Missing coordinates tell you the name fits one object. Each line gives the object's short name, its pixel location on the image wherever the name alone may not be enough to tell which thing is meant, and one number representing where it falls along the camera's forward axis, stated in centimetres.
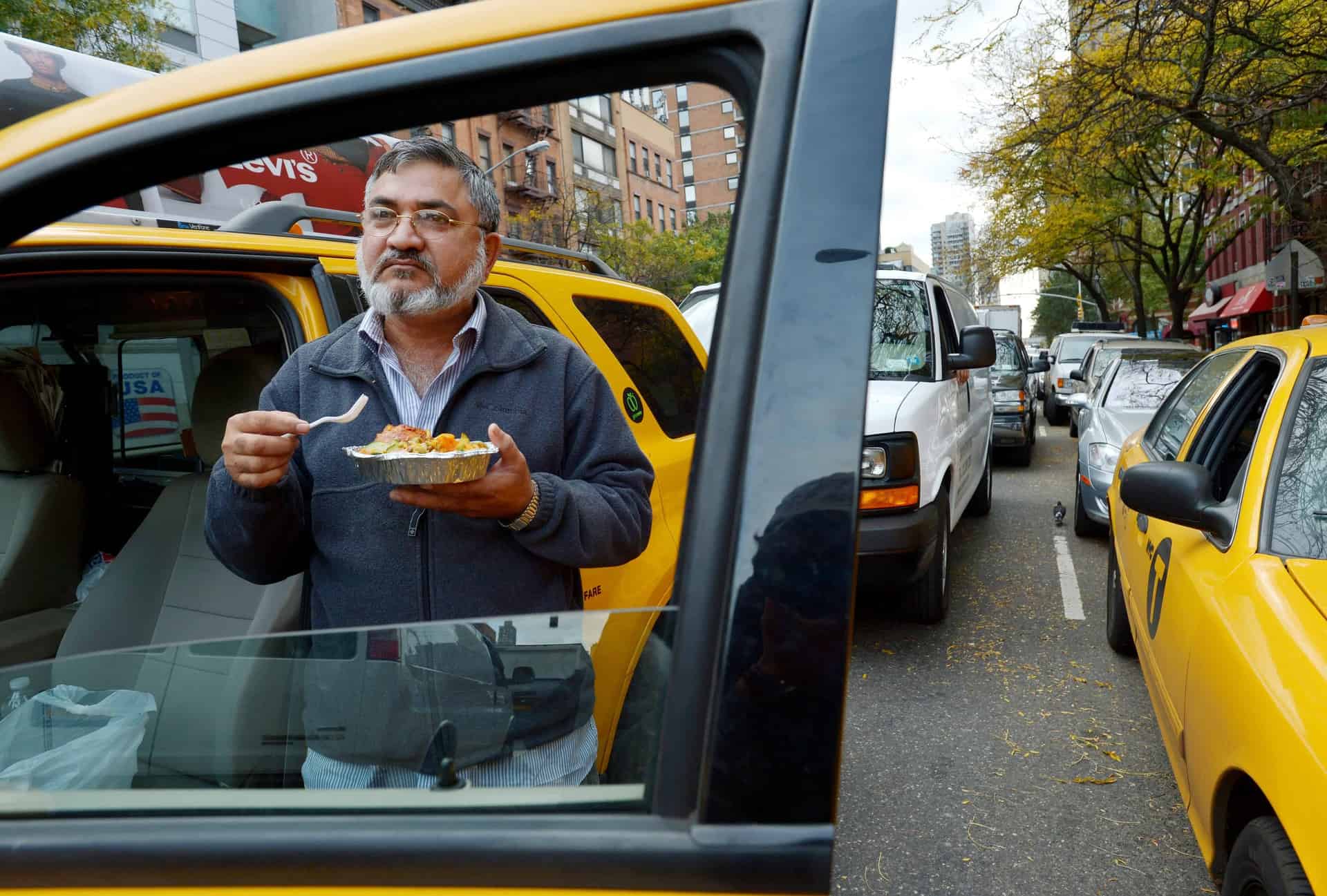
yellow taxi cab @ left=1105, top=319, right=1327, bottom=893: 183
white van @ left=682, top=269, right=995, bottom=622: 493
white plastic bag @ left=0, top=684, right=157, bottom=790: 129
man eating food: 162
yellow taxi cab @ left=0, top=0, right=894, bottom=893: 93
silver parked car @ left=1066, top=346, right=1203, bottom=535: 706
